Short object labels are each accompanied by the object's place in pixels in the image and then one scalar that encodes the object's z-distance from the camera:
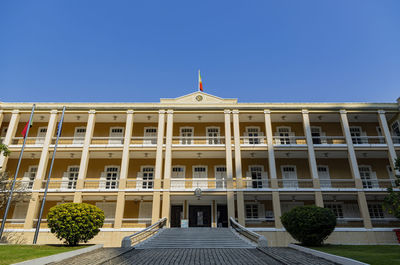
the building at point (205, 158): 21.50
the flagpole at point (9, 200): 15.74
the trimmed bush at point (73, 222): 14.52
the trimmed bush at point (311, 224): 13.95
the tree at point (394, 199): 10.84
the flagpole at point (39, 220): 16.67
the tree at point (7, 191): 18.44
